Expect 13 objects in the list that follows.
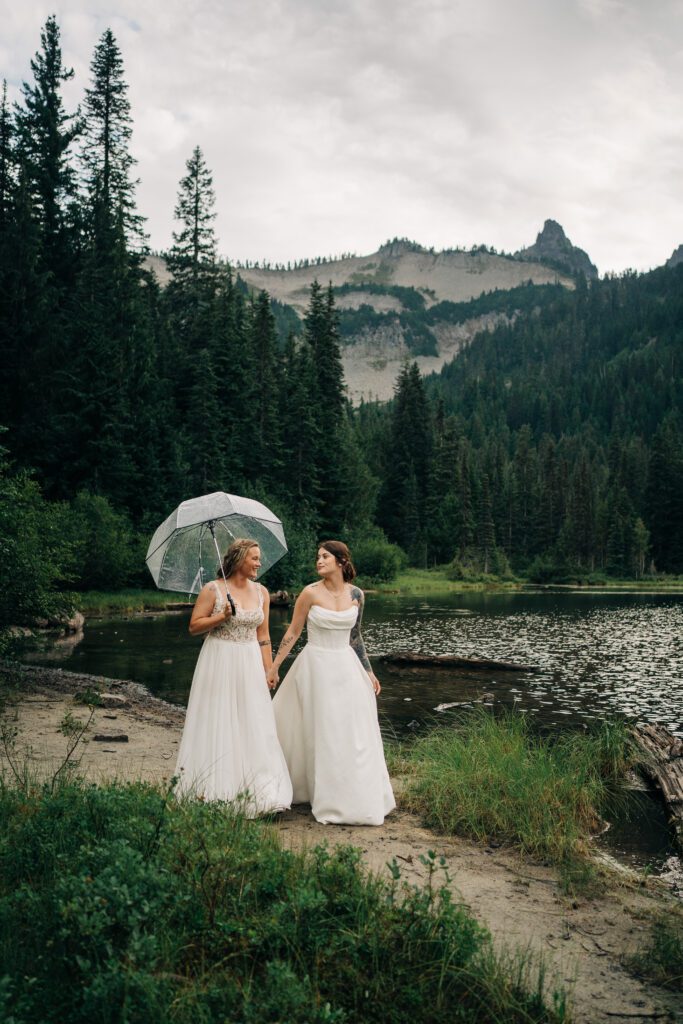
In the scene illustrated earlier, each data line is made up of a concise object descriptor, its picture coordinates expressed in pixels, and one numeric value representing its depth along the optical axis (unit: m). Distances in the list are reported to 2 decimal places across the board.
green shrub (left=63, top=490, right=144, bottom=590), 36.03
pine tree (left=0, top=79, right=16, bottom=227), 42.91
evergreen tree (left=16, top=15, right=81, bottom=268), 44.66
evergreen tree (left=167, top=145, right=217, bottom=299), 62.41
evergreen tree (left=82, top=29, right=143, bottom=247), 49.69
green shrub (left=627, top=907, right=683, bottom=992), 4.29
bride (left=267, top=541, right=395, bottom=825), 7.02
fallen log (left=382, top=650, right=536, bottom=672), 21.64
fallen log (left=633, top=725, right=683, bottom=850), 8.56
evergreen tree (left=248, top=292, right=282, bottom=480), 57.31
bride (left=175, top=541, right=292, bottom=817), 6.84
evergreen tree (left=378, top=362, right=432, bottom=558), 89.06
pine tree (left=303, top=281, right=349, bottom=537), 65.80
